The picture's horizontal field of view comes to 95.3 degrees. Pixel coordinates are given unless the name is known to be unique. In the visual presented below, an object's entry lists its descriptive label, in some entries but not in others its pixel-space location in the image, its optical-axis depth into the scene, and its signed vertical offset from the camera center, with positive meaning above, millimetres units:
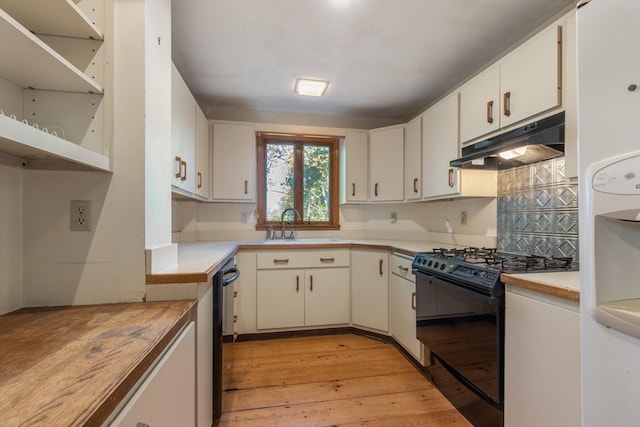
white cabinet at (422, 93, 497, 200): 2170 +445
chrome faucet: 3131 +3
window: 3212 +416
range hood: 1397 +391
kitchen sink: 2690 -245
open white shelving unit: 866 +467
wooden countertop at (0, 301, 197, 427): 486 -324
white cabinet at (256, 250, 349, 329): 2617 -666
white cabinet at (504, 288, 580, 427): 1052 -571
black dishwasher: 1476 -648
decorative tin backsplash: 1626 +36
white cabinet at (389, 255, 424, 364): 2152 -719
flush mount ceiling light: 2555 +1172
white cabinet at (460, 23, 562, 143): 1419 +736
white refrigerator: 739 +22
